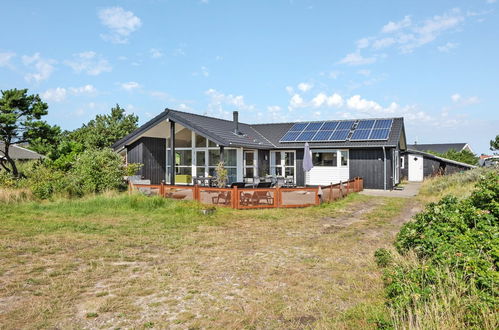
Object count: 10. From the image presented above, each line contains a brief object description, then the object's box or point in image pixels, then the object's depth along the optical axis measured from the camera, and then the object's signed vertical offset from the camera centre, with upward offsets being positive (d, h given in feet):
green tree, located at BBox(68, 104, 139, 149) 125.39 +15.62
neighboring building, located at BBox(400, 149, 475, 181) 103.24 -0.34
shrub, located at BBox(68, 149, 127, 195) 49.06 -0.90
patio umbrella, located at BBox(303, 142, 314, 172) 58.34 +0.63
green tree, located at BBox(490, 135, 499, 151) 130.66 +7.87
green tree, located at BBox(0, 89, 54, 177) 69.12 +10.80
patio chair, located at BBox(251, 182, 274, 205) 42.98 -4.14
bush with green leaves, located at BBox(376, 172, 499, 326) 11.78 -4.14
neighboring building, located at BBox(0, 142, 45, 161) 107.96 +5.35
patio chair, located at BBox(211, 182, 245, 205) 43.14 -4.16
